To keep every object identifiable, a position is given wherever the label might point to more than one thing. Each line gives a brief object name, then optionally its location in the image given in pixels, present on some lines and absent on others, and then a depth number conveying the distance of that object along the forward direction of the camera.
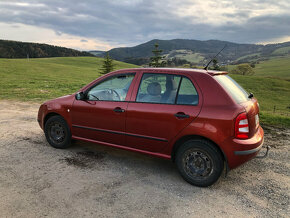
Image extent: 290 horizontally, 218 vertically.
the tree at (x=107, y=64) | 44.60
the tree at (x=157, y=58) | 49.18
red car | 3.27
